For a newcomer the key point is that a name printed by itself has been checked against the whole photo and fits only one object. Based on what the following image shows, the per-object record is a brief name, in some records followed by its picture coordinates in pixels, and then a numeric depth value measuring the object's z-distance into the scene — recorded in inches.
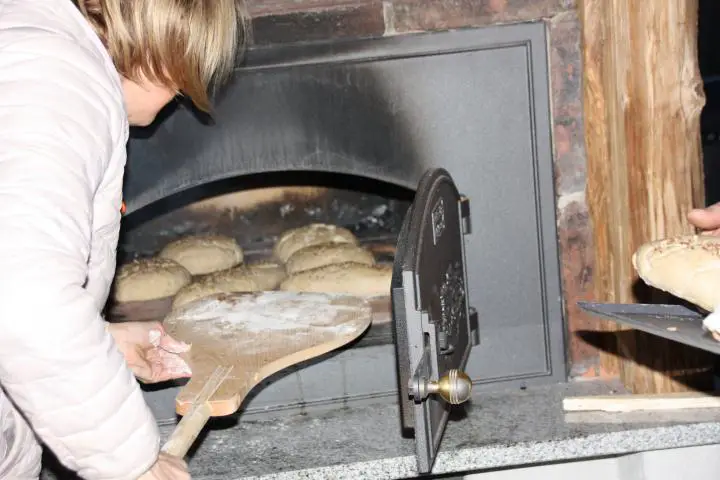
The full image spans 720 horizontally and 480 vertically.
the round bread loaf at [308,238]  96.9
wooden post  71.3
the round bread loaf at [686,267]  54.6
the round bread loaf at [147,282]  89.5
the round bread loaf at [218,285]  86.4
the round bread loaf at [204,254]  95.3
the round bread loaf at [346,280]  85.3
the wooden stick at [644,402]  73.1
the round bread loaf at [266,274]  91.5
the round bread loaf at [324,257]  91.6
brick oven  75.6
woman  40.2
